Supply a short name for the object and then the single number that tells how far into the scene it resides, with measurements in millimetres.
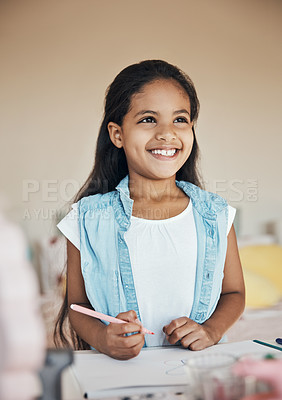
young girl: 839
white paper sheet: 551
